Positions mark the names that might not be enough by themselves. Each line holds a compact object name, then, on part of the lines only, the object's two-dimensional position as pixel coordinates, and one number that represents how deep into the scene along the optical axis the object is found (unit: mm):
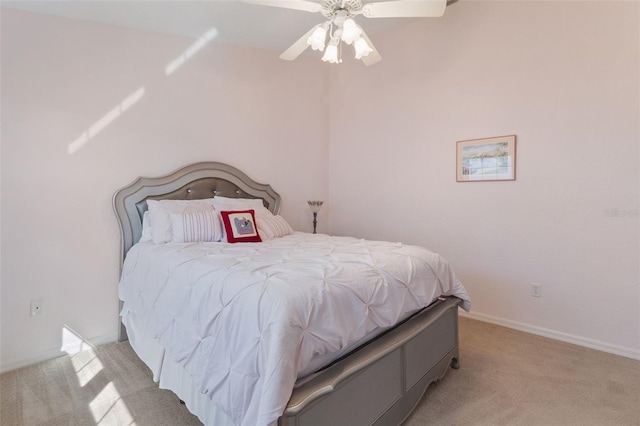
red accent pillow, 2777
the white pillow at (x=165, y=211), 2682
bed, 1270
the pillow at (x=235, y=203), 3099
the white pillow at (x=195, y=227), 2662
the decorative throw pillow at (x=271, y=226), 3092
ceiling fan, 2018
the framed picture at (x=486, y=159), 3016
